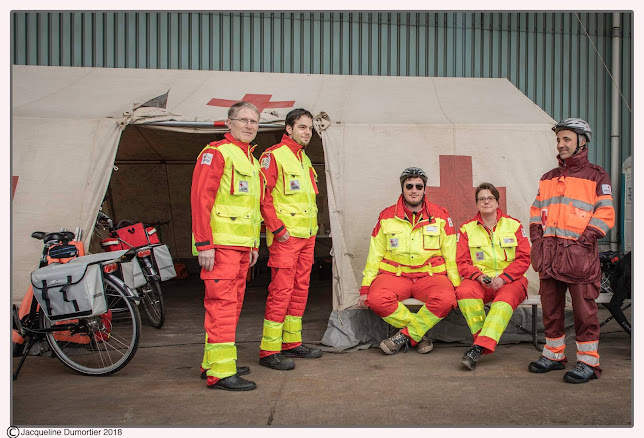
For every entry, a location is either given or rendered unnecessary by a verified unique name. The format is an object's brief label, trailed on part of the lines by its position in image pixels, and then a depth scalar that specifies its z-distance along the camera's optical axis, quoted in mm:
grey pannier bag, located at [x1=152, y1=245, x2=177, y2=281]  4551
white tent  4082
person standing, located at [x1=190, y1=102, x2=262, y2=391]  2777
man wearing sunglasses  3602
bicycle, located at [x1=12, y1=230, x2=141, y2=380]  3082
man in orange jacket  3008
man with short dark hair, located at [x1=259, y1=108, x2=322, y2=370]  3369
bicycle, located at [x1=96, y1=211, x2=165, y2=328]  4434
